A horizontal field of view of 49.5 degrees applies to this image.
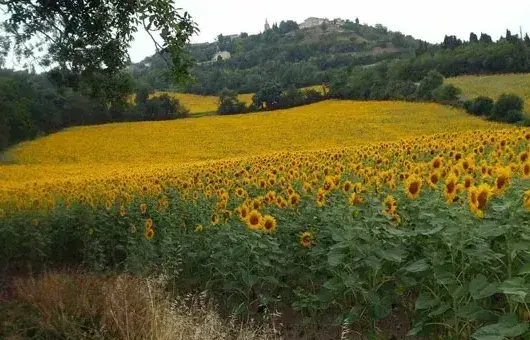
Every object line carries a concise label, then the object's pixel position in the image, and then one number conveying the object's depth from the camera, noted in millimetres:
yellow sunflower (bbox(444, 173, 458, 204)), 4107
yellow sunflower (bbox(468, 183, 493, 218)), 3525
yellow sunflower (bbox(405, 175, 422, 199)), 4887
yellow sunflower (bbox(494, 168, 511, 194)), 3732
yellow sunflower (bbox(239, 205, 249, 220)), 5738
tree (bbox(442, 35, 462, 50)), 62953
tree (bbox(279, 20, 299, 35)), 158875
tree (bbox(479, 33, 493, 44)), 68188
